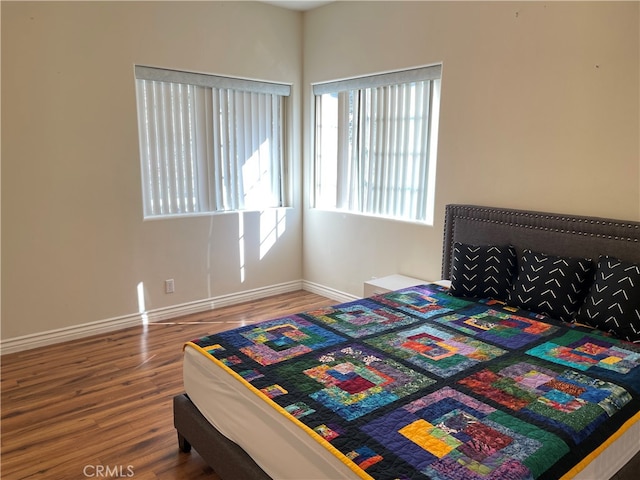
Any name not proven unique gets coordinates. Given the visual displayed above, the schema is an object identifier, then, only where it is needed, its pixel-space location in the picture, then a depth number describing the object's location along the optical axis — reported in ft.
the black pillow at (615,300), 7.88
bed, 4.99
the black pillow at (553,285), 8.85
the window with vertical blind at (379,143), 12.64
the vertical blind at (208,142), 13.15
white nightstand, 12.21
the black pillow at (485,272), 10.04
